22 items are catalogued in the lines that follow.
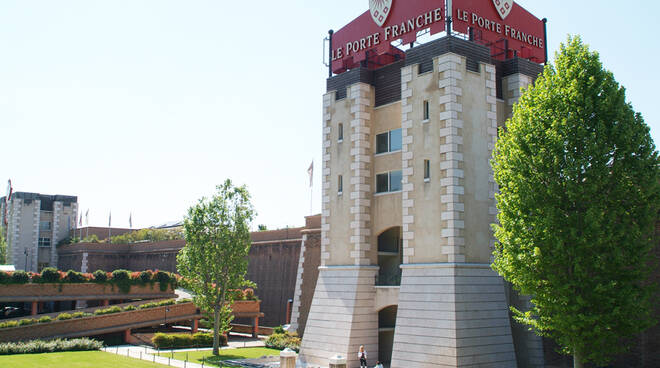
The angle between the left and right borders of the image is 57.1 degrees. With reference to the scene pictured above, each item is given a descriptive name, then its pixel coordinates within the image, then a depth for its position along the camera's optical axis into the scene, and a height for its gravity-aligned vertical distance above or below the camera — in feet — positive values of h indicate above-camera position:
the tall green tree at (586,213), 70.03 +5.08
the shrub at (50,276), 167.12 -6.25
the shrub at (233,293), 138.99 -8.93
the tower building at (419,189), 95.35 +11.58
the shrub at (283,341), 135.85 -19.81
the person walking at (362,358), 99.45 -16.86
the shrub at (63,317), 148.25 -15.52
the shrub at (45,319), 145.18 -15.81
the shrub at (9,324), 139.39 -16.33
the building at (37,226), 278.67 +12.72
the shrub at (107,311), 154.60 -14.68
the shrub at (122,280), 178.91 -7.79
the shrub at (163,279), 185.19 -7.67
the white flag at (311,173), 181.45 +24.44
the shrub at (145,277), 182.26 -6.98
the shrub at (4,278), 159.60 -6.58
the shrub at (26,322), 142.10 -16.12
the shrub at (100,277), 175.63 -6.79
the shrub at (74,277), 170.50 -6.73
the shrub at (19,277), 160.97 -6.36
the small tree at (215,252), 134.92 +0.46
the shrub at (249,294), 174.40 -11.48
